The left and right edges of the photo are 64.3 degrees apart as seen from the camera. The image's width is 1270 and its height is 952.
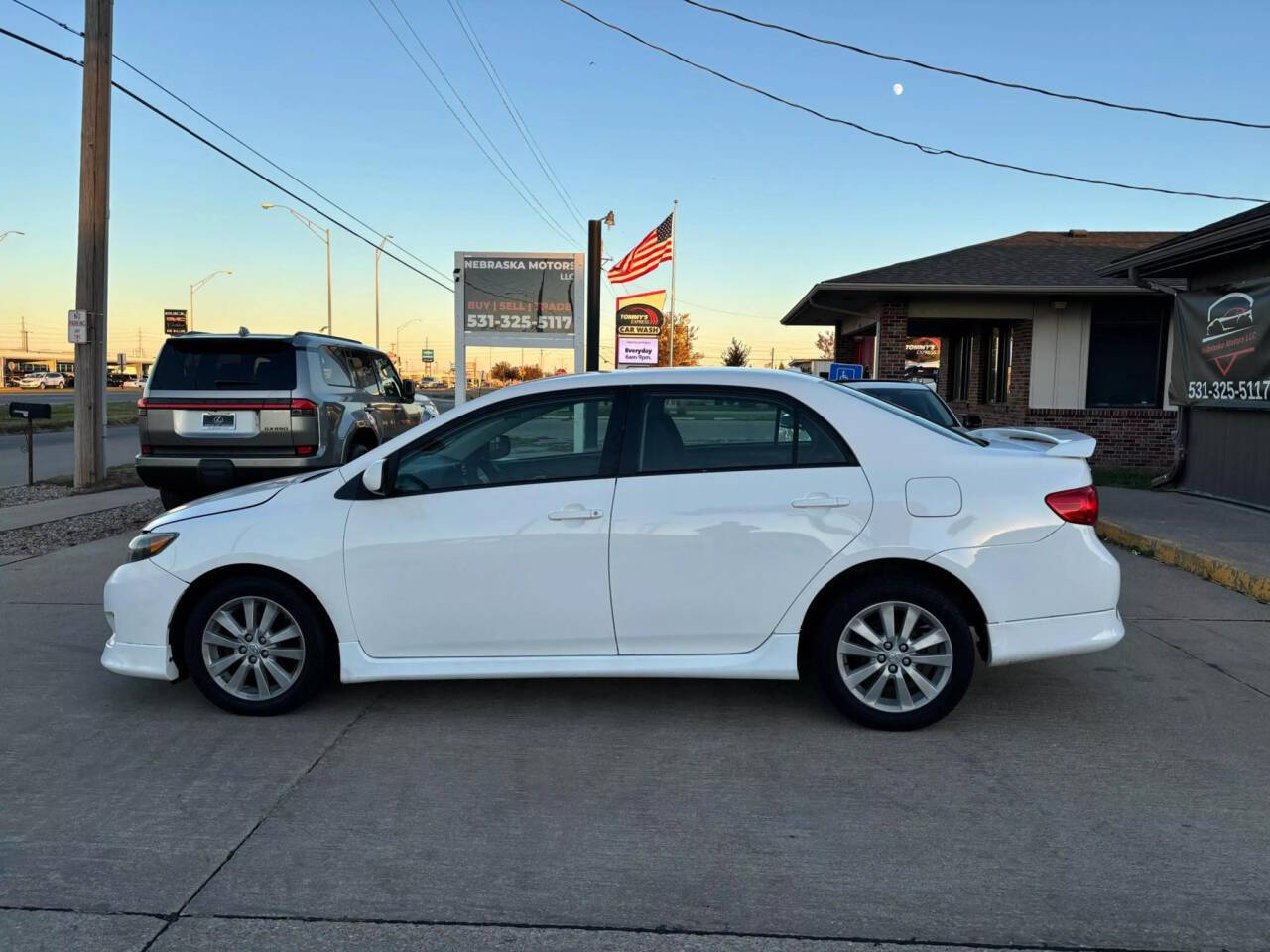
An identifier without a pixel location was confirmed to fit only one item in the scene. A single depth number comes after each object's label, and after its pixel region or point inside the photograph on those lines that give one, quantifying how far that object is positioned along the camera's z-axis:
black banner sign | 10.88
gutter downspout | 12.86
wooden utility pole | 12.96
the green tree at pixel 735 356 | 68.44
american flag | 20.67
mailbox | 12.08
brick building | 17.91
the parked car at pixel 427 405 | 13.98
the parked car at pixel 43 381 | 79.69
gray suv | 9.40
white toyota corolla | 4.53
